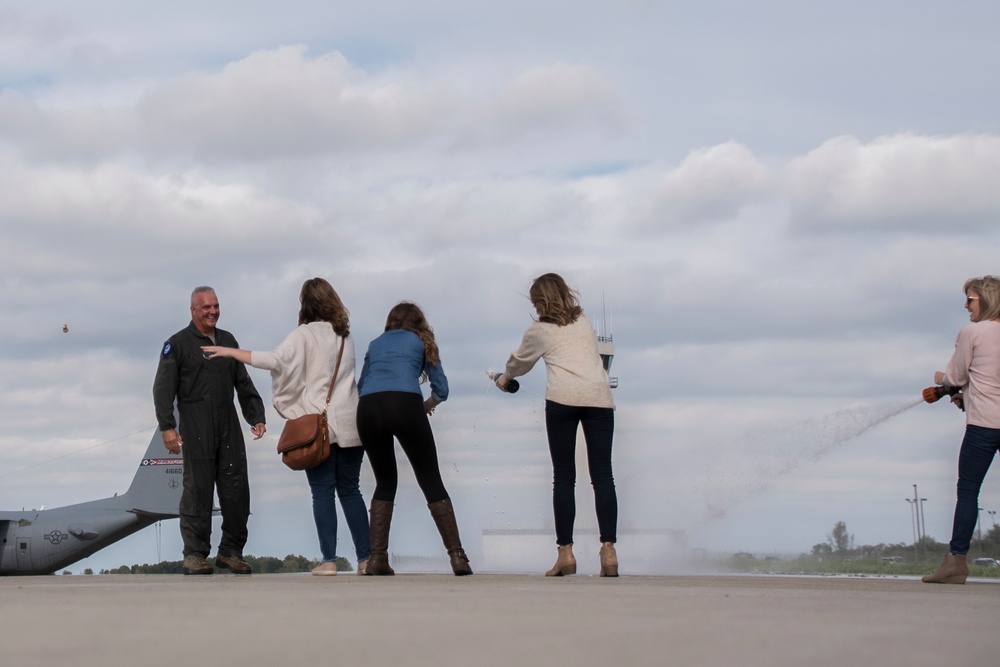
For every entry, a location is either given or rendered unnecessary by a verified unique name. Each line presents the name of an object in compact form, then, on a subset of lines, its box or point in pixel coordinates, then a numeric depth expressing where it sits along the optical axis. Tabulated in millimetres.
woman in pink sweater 8219
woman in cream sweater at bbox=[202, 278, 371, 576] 9359
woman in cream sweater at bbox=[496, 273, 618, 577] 8812
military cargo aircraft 35906
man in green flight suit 9695
